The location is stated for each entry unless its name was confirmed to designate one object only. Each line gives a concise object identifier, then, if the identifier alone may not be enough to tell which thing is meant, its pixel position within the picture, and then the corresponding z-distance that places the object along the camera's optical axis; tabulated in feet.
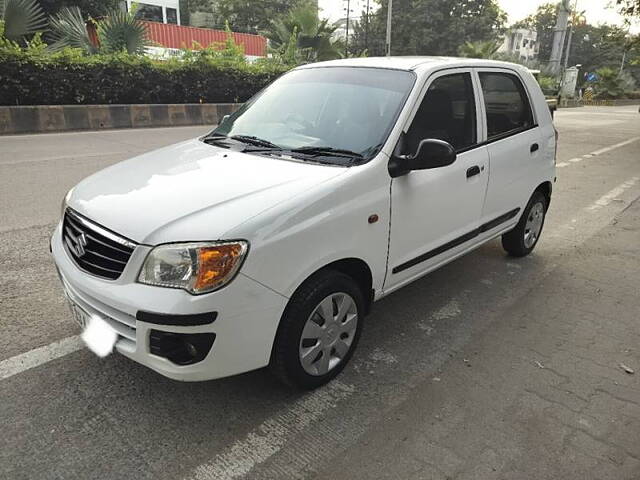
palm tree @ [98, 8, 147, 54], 42.80
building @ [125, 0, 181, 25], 128.80
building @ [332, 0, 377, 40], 140.46
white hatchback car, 7.18
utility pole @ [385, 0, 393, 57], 81.05
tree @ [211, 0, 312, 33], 166.40
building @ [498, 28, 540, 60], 276.82
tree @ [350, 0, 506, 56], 157.48
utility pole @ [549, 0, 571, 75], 110.22
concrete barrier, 35.32
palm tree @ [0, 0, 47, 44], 37.27
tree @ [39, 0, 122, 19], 68.59
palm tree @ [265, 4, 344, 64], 57.31
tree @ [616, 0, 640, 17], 48.39
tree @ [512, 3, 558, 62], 271.49
